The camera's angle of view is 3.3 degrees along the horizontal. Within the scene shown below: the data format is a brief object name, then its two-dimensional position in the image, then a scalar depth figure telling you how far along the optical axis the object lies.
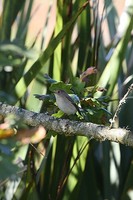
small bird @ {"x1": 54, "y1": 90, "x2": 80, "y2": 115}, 5.76
